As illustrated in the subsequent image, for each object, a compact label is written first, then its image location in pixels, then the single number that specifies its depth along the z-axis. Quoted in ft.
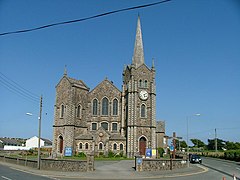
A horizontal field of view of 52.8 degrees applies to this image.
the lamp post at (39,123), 82.94
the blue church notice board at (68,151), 97.51
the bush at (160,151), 154.28
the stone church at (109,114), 139.86
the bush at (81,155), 135.57
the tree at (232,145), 323.75
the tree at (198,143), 388.21
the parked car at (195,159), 120.77
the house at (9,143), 291.90
